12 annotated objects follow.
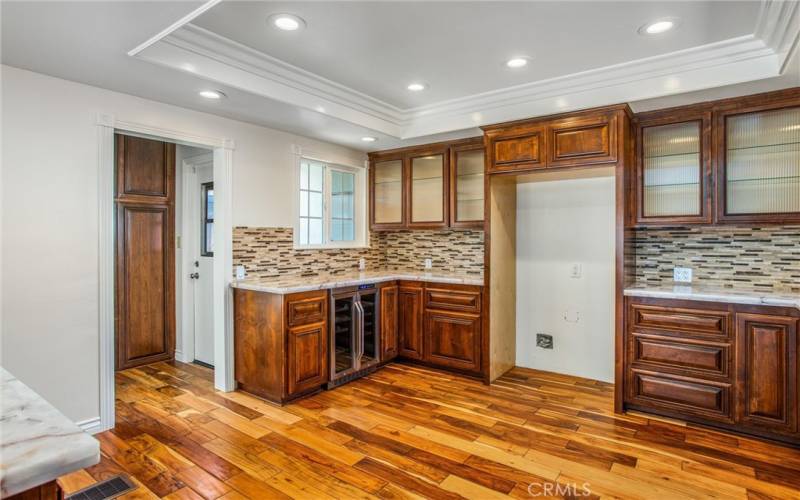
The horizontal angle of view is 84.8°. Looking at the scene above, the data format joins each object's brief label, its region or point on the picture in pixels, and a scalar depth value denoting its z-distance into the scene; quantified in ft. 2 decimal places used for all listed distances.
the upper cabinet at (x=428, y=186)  14.14
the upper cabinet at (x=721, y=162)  9.69
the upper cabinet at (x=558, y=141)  10.53
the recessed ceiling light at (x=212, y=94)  9.67
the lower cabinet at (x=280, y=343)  10.86
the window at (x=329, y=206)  14.40
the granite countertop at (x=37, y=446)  2.31
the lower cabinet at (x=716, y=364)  8.83
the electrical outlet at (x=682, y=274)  11.34
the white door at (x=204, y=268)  14.38
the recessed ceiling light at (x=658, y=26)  8.05
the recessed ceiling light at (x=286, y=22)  7.79
